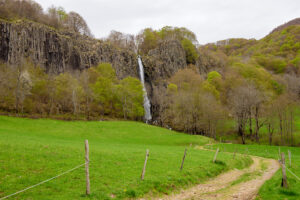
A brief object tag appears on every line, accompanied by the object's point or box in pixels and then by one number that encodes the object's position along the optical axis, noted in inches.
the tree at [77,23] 4121.6
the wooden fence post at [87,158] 393.4
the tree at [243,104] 2300.7
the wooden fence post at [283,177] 428.1
